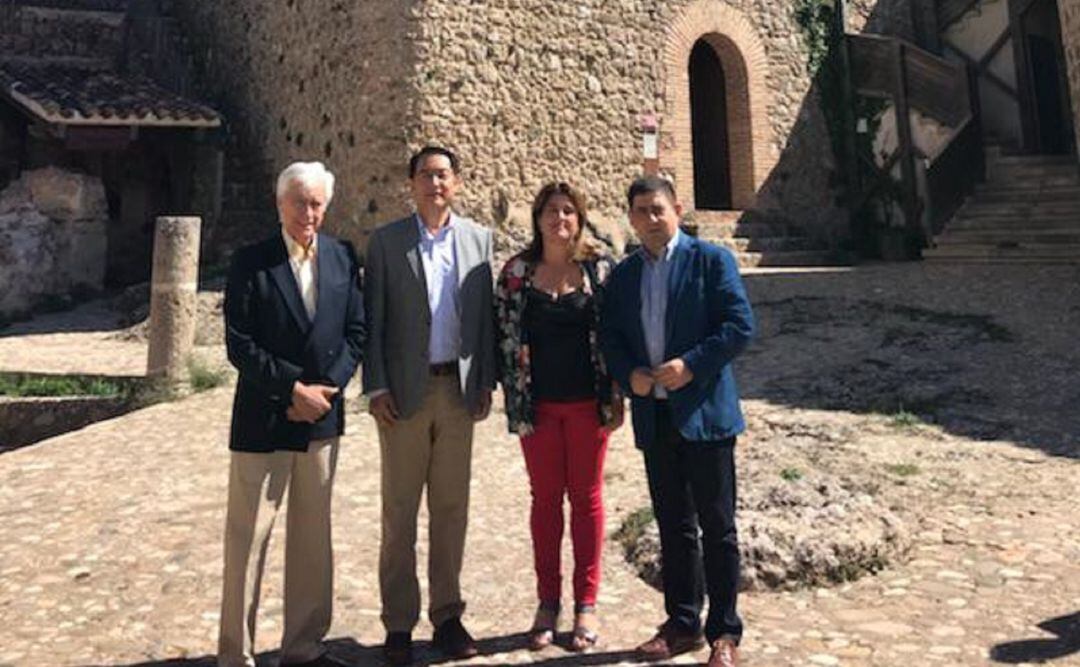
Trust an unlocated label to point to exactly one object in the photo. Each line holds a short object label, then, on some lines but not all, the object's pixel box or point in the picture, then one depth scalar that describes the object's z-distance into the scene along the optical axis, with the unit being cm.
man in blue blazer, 274
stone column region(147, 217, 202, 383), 754
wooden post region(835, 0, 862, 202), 1294
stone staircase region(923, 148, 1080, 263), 1021
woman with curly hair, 298
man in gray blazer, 297
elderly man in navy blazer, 271
